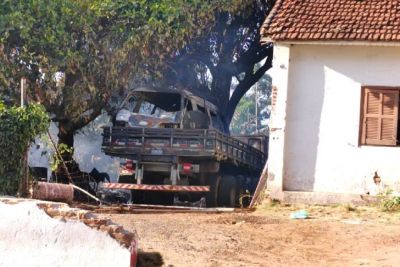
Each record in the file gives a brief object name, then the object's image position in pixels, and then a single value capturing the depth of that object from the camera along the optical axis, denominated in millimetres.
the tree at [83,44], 17172
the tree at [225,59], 21406
